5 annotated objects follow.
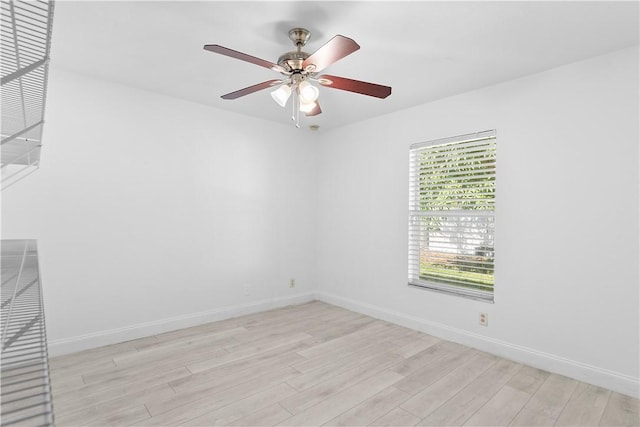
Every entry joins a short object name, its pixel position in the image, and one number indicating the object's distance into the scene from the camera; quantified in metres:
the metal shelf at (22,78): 0.59
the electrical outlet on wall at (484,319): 3.07
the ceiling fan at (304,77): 1.94
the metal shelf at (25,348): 0.35
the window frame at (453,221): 3.10
